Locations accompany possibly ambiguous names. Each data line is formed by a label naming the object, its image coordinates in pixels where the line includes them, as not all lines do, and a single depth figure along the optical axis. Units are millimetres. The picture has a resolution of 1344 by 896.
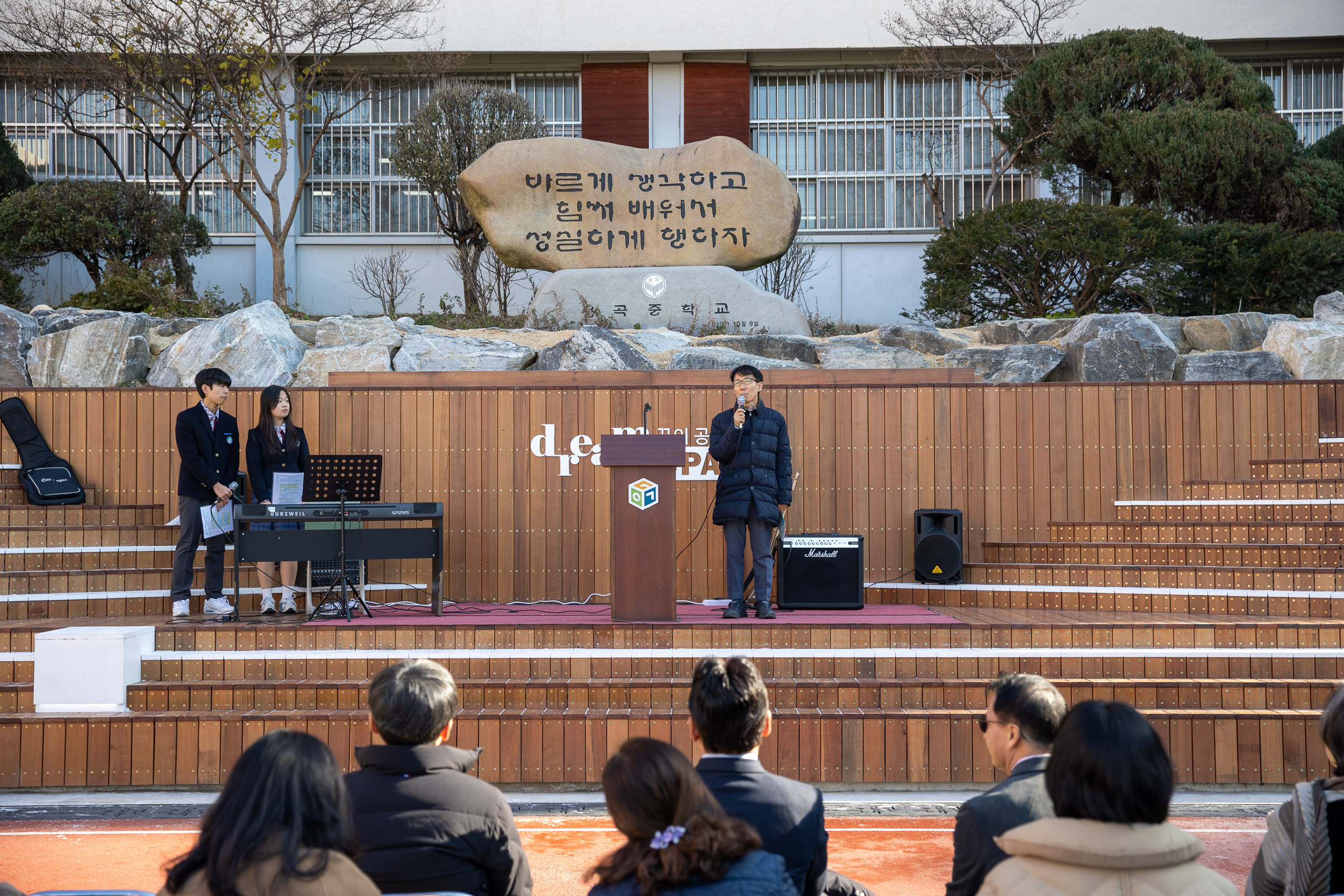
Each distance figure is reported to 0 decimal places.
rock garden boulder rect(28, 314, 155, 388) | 11594
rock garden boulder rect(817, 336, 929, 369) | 11328
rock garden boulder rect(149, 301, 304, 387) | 10914
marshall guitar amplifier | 7273
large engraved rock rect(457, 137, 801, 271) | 12164
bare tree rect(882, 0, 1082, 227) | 17547
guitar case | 8133
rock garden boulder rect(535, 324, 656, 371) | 10328
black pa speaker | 7848
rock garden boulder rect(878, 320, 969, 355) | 11914
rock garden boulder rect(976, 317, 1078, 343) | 11914
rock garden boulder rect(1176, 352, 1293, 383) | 10664
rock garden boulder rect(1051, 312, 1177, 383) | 10719
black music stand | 6844
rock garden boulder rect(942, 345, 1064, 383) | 10891
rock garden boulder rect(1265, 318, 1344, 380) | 10320
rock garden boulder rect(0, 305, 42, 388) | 11719
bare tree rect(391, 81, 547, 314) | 16344
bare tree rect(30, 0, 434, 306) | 15344
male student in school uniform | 6984
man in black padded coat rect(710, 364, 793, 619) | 7035
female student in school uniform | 7172
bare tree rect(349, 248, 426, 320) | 18156
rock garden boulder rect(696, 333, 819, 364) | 11234
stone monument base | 12023
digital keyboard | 6555
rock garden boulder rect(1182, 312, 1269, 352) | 11836
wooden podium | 6488
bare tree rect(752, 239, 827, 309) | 17609
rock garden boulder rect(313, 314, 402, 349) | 11883
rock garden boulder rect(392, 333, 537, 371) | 10836
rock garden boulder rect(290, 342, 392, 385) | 11172
